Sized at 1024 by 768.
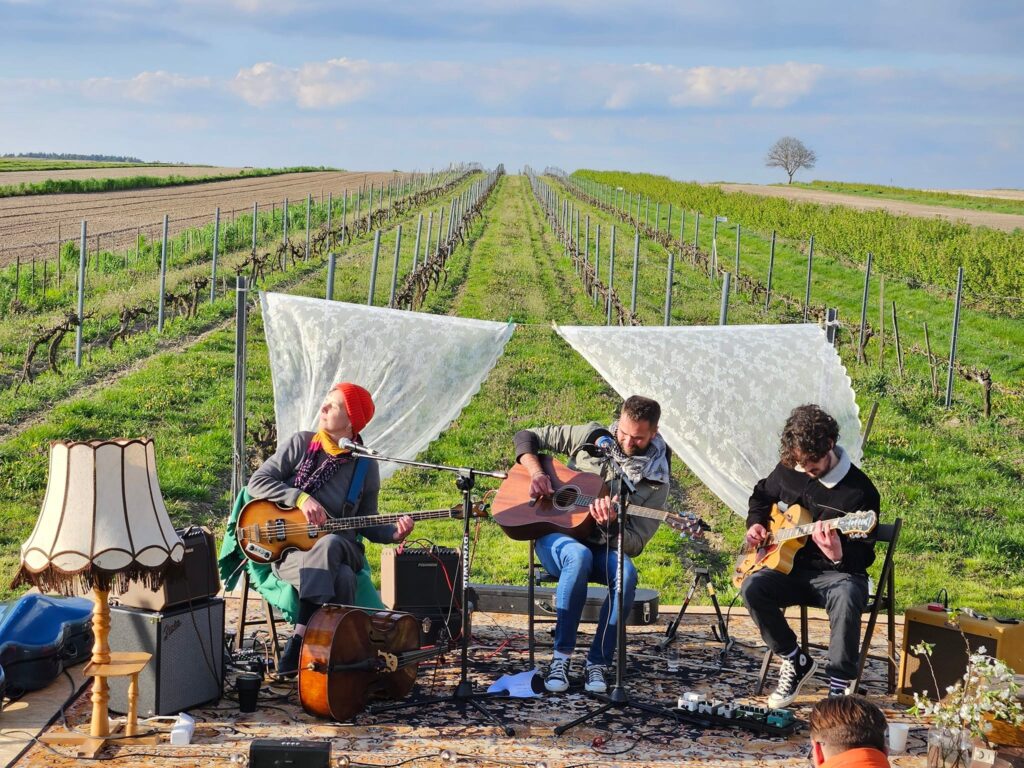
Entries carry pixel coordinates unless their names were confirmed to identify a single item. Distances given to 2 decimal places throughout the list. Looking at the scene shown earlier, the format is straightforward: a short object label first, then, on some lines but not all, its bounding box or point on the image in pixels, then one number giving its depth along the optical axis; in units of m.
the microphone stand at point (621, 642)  4.86
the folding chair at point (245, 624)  5.29
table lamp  4.16
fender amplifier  4.72
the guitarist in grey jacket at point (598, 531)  5.29
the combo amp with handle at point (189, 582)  4.82
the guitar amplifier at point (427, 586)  5.83
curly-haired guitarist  5.00
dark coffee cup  4.82
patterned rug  4.38
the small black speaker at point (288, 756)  3.96
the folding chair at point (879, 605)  5.23
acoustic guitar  5.52
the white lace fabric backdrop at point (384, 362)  6.63
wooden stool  4.36
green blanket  5.21
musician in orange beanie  5.13
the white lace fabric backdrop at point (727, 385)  6.66
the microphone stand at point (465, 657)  4.75
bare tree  94.25
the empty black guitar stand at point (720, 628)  5.78
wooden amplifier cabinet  4.95
